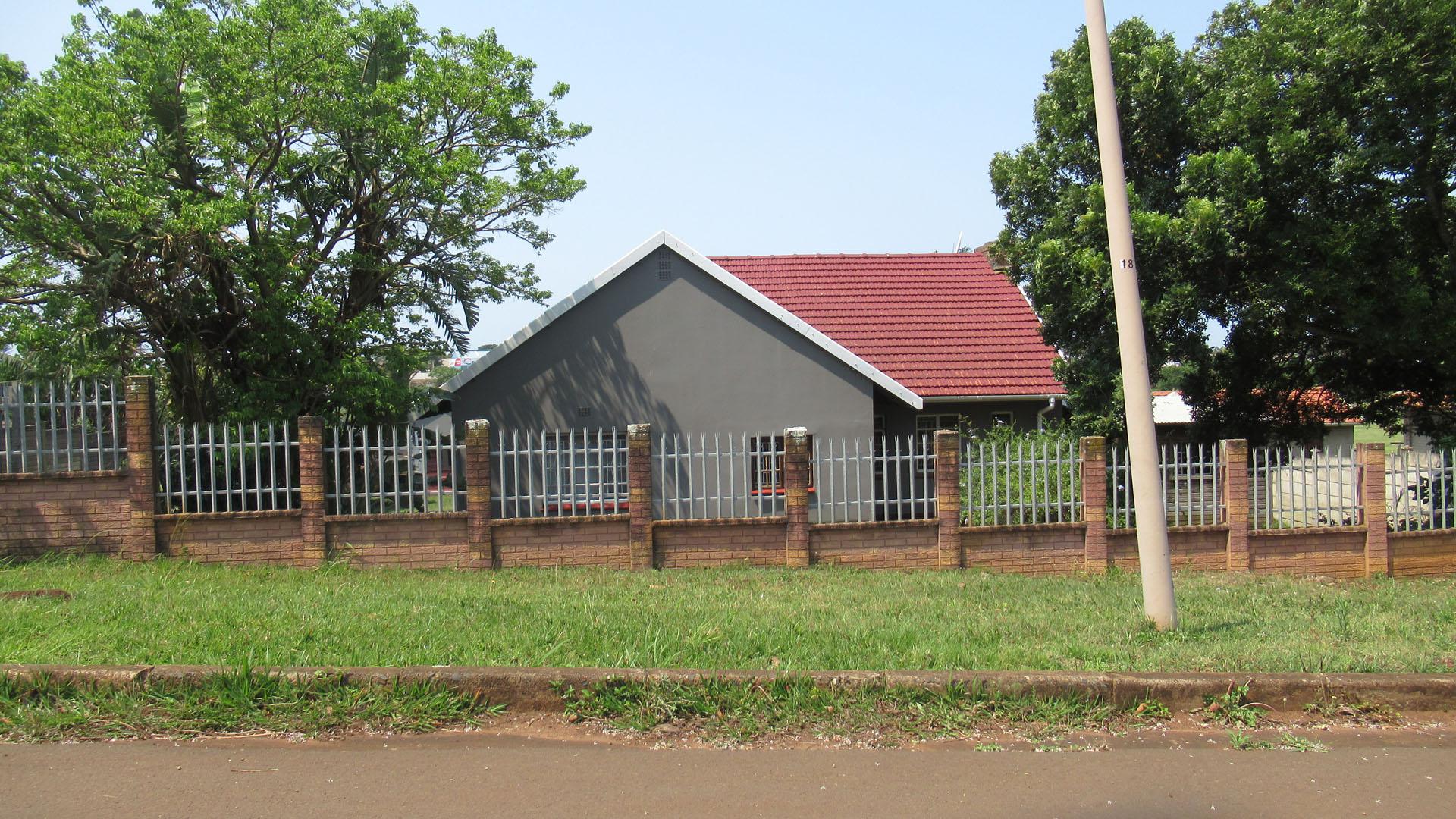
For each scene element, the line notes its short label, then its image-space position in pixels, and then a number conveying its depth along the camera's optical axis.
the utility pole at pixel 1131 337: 7.05
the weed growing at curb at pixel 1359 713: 5.64
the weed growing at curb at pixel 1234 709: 5.57
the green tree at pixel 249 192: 12.77
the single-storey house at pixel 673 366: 16.70
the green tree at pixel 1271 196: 12.84
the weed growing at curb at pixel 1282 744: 5.26
